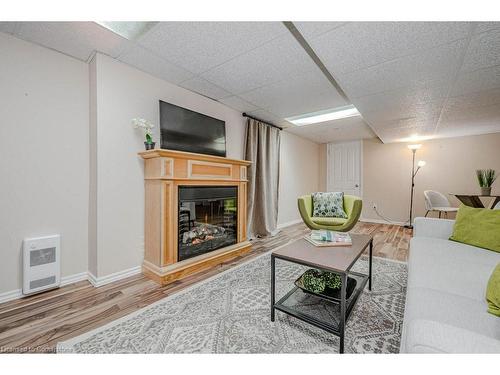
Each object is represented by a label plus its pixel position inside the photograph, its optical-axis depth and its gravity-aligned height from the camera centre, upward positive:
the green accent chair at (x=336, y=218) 3.12 -0.52
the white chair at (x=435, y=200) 4.27 -0.30
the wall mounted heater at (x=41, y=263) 1.81 -0.73
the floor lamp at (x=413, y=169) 4.68 +0.37
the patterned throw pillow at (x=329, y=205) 3.41 -0.34
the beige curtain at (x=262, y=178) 3.71 +0.09
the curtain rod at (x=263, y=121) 3.66 +1.16
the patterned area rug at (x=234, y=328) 1.27 -0.98
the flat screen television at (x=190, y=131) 2.48 +0.65
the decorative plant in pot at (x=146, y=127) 2.25 +0.58
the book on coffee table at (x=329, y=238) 1.75 -0.47
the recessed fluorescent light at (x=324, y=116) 3.61 +1.24
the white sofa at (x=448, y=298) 0.62 -0.54
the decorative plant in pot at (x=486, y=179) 3.96 +0.14
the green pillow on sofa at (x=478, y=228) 1.68 -0.35
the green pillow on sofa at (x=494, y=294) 0.91 -0.47
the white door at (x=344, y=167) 5.68 +0.45
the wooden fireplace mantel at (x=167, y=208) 2.18 -0.28
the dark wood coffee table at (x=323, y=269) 1.29 -0.72
